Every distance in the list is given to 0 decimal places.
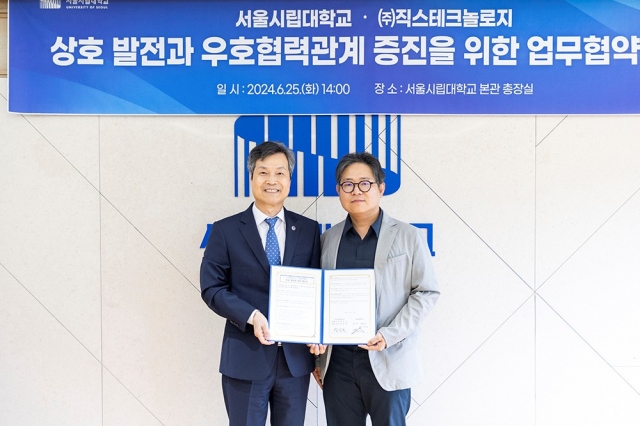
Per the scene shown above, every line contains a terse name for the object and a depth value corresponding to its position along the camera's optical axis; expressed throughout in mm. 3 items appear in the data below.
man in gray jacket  1819
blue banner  2463
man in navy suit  1850
